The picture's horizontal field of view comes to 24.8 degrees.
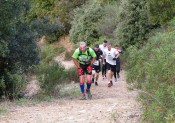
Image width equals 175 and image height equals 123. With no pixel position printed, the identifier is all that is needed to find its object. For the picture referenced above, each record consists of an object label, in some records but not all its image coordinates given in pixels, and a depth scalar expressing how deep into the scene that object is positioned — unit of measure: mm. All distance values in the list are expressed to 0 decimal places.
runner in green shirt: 11477
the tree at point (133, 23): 26031
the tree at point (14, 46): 11508
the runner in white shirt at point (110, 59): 15344
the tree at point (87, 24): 35750
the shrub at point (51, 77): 12078
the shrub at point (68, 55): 37781
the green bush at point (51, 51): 35094
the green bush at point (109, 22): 31697
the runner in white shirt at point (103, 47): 16475
